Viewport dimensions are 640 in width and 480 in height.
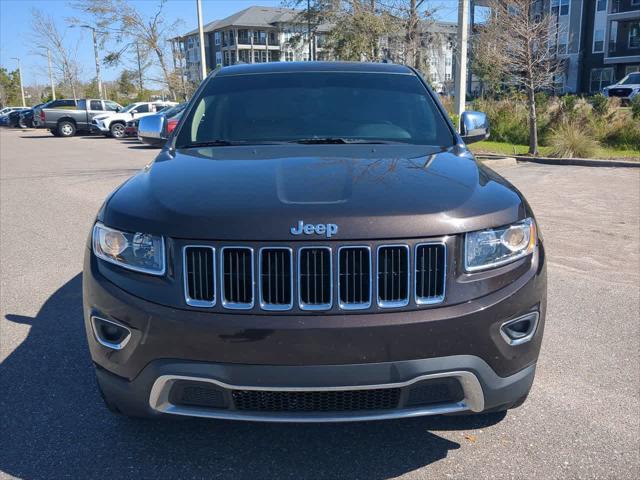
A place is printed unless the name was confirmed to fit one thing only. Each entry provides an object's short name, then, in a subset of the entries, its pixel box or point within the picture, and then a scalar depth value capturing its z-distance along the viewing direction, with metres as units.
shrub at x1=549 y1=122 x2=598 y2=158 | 14.88
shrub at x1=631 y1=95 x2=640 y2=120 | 17.33
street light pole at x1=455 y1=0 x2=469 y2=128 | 14.84
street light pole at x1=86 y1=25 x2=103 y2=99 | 40.40
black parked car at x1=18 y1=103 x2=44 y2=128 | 44.09
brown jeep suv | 2.28
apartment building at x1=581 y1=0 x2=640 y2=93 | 49.00
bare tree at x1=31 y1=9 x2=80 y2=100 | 48.91
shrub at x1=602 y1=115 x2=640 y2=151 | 16.73
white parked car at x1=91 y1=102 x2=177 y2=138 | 29.38
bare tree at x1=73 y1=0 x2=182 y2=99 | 38.72
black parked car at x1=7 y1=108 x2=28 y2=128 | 45.53
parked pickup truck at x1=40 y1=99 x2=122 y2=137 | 31.44
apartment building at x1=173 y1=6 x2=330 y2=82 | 85.06
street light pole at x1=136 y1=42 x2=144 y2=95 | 40.28
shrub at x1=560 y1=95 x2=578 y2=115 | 18.19
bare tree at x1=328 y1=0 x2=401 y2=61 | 20.52
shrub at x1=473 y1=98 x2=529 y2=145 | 19.03
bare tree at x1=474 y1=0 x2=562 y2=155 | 14.98
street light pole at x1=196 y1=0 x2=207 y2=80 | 25.83
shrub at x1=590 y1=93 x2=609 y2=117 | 18.02
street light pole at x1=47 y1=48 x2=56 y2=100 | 49.16
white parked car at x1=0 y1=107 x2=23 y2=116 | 54.48
